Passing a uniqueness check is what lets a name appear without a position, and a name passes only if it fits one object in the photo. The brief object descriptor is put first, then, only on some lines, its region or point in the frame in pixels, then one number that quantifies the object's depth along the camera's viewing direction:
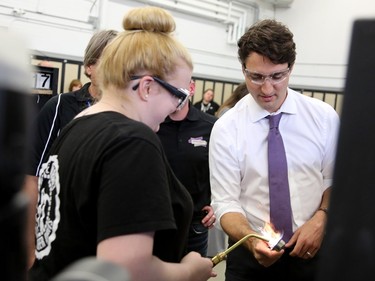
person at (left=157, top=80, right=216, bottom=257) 2.15
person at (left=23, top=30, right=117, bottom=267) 1.93
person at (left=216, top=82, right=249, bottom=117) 3.31
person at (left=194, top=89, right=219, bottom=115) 7.08
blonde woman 0.81
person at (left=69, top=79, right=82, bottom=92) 5.42
